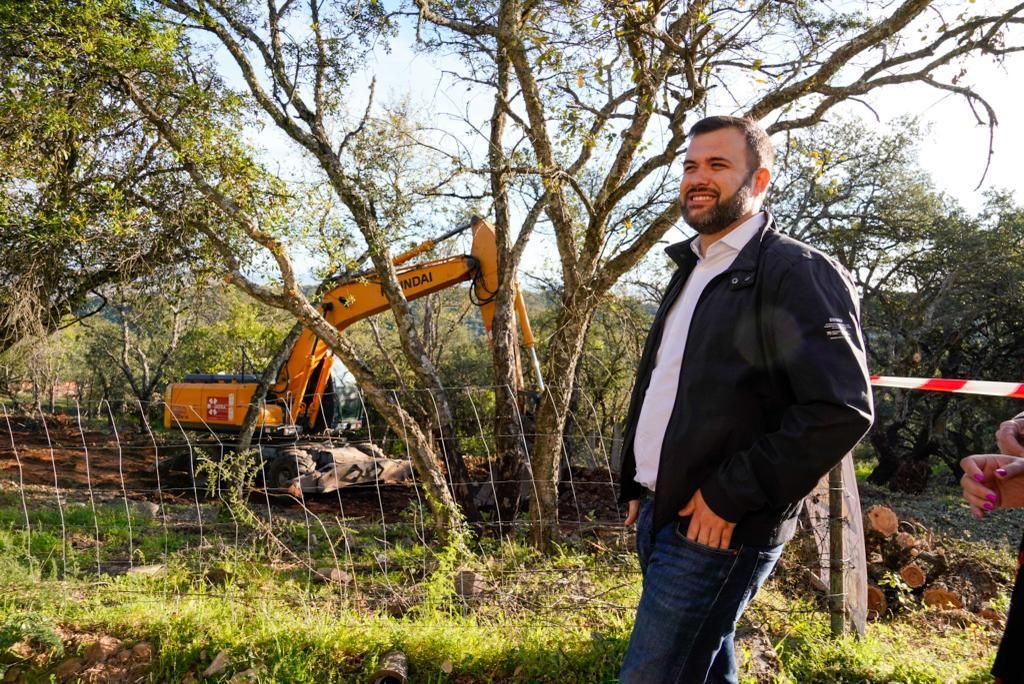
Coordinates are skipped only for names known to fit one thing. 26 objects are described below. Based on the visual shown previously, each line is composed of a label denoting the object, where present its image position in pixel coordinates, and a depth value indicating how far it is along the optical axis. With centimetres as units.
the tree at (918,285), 1292
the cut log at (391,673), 318
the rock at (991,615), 512
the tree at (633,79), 522
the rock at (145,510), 841
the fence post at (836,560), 334
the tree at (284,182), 618
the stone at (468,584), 455
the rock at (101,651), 340
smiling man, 176
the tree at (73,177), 596
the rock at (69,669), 334
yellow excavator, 880
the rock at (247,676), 316
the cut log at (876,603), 518
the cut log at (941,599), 545
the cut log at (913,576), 569
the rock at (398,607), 430
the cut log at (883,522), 630
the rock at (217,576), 514
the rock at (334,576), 496
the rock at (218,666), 325
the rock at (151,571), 499
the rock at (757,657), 304
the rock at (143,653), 339
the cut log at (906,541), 616
